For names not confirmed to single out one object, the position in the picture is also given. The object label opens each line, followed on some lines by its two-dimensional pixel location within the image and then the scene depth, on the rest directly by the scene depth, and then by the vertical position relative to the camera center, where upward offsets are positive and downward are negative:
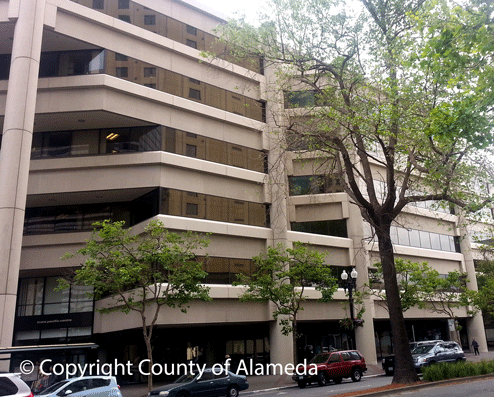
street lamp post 25.75 +2.58
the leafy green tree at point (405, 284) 33.41 +3.17
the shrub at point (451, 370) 17.88 -1.65
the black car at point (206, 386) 17.86 -1.98
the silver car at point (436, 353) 24.64 -1.39
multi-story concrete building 27.77 +10.09
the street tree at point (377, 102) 16.44 +8.03
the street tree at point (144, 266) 21.53 +3.16
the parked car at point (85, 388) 14.73 -1.56
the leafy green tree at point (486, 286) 39.31 +3.33
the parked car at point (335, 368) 23.58 -1.89
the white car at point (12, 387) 10.67 -1.05
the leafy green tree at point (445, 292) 34.44 +2.68
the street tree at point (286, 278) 27.20 +3.04
